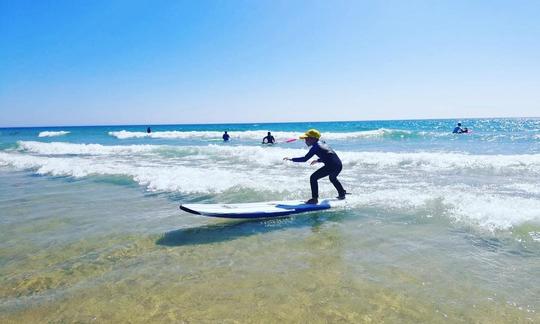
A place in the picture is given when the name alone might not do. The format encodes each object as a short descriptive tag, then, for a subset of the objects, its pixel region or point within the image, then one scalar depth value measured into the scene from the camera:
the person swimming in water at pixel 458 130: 39.74
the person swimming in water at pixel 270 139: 28.55
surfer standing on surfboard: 8.31
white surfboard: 7.13
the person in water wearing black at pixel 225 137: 36.61
